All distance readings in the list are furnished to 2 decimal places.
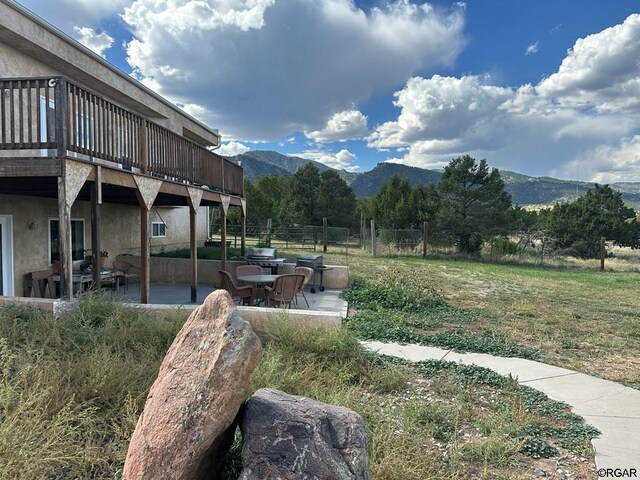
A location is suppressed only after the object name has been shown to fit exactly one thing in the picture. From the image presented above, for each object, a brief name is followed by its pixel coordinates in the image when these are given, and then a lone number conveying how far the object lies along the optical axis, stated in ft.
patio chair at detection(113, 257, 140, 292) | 33.51
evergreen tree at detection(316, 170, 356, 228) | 107.14
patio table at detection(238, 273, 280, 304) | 26.68
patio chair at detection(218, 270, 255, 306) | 26.48
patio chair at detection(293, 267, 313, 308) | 26.94
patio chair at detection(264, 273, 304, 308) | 25.26
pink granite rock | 6.53
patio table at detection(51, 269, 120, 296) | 26.73
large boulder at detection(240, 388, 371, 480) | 6.64
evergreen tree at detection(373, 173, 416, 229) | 99.19
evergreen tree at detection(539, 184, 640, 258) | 104.22
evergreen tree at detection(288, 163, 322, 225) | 108.06
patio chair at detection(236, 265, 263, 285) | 29.35
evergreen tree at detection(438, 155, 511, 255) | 84.79
